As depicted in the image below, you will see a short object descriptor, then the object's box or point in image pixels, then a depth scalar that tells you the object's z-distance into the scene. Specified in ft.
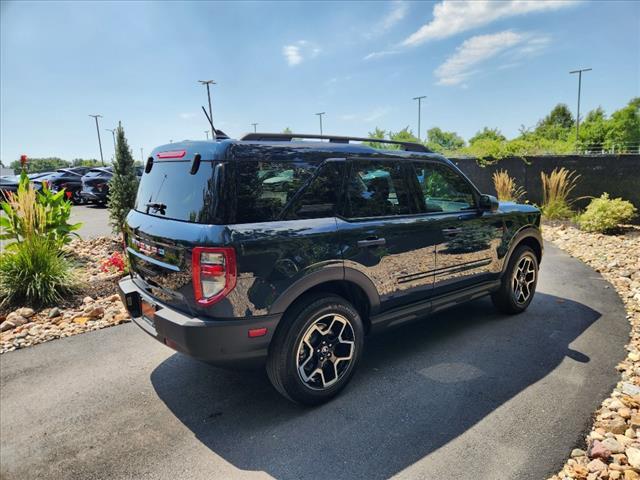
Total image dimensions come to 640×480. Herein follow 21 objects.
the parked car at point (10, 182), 57.25
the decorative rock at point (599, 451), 7.82
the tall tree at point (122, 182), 25.39
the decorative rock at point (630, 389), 9.95
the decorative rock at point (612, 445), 7.95
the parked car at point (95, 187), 54.08
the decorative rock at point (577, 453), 7.93
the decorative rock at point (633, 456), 7.58
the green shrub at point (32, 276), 16.46
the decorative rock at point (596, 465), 7.54
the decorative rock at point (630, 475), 7.29
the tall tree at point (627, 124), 185.78
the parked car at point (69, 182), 59.09
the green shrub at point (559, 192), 33.22
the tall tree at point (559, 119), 265.09
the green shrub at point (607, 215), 27.04
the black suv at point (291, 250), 8.29
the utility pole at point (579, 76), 146.05
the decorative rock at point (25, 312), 15.69
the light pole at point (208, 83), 111.64
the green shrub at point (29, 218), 16.97
